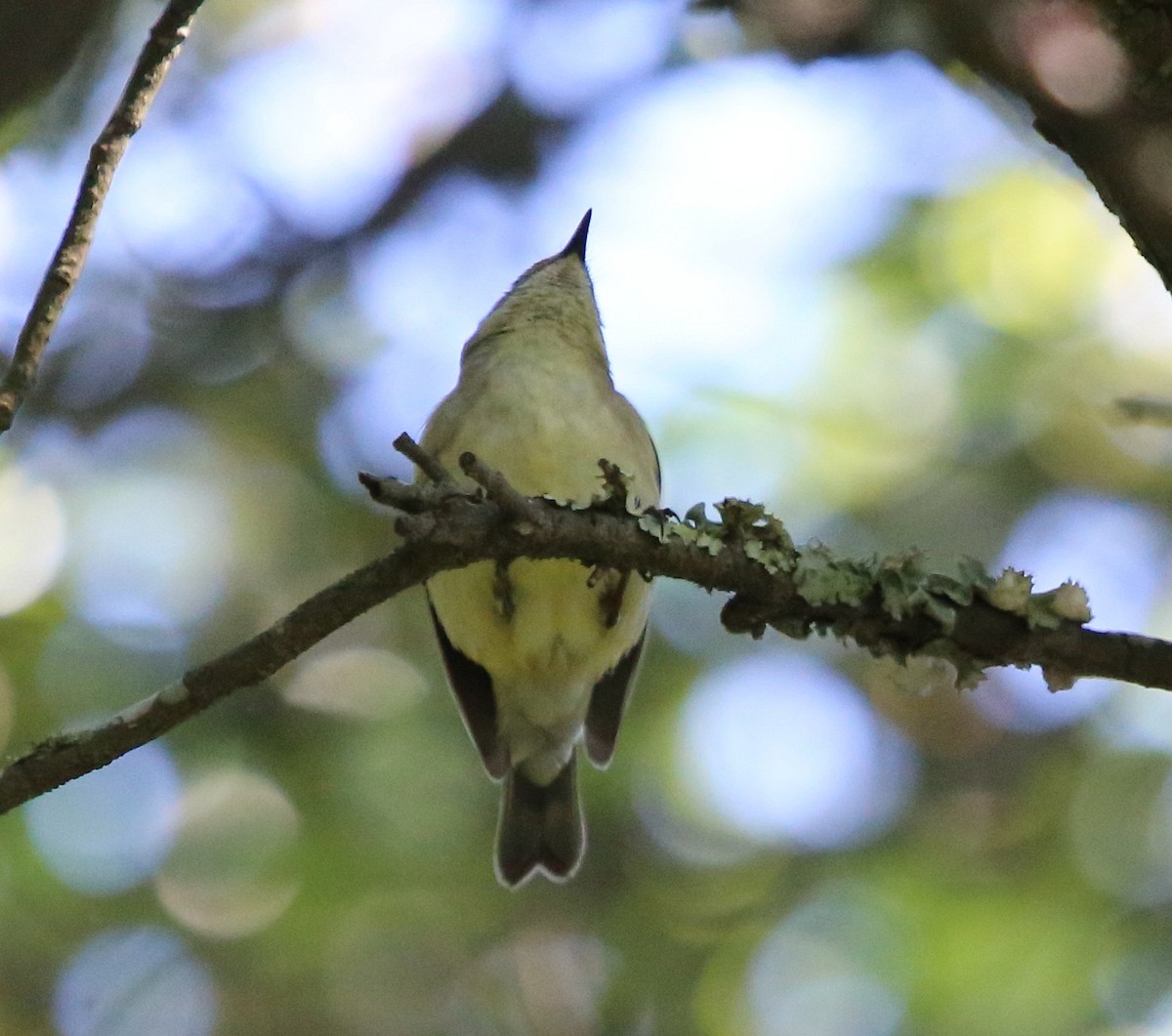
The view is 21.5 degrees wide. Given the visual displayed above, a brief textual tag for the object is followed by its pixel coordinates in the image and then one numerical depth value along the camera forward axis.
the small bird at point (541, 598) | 9.09
